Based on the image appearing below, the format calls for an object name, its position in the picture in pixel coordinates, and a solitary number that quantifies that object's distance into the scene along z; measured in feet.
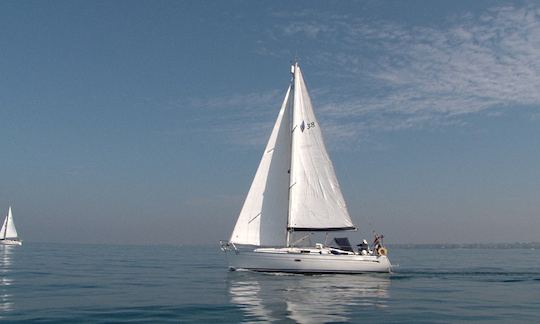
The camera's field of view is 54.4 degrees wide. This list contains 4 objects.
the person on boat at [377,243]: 136.46
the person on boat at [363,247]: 134.63
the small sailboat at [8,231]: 500.49
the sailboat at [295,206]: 129.29
